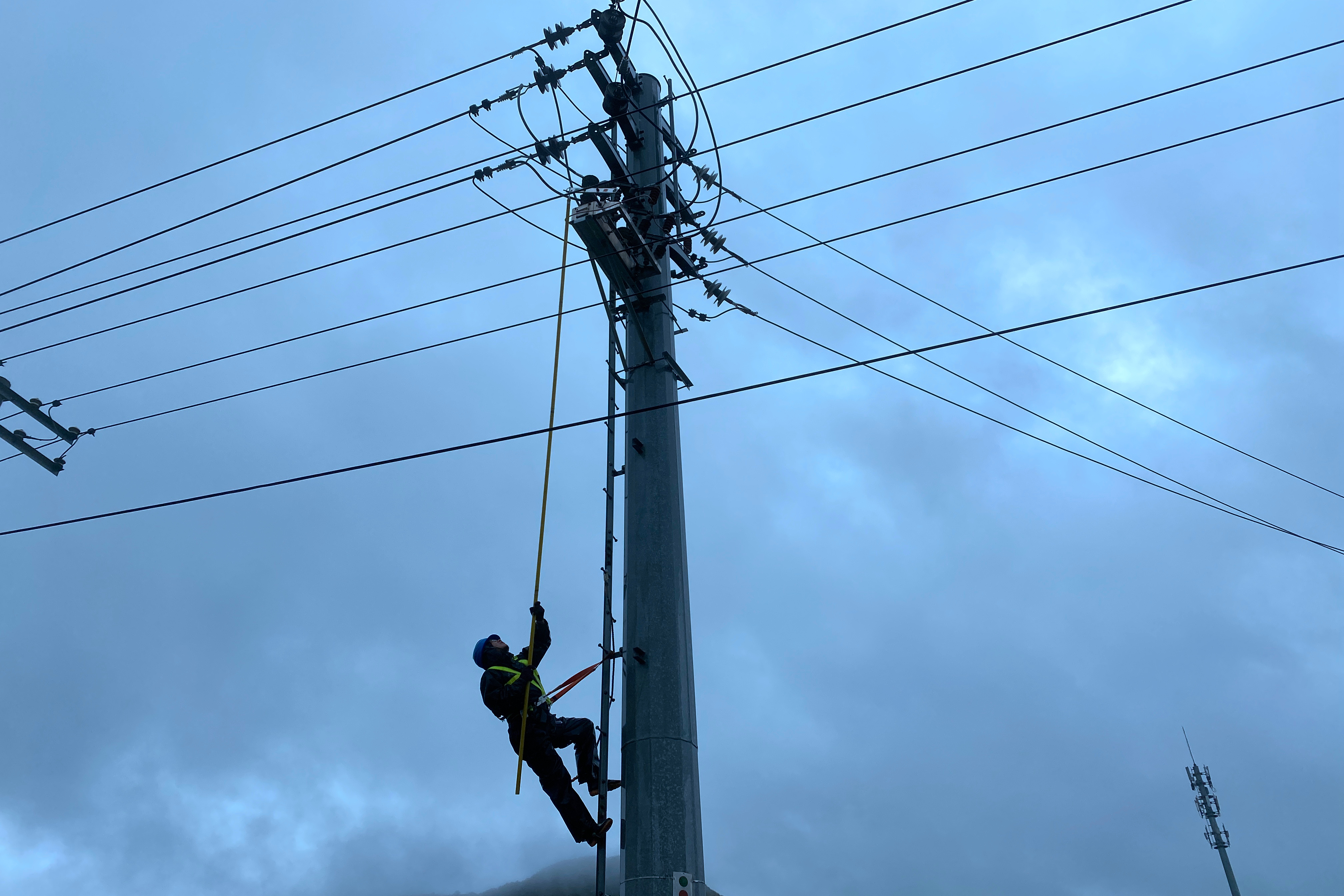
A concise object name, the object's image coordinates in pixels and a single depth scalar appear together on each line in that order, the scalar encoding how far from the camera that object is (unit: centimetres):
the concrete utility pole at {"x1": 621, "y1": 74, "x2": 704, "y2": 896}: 836
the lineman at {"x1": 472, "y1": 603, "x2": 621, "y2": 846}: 919
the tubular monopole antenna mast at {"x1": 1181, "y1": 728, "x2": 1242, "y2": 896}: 4675
